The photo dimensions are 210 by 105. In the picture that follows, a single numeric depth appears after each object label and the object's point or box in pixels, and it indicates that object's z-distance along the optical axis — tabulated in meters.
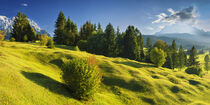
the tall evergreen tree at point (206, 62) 102.77
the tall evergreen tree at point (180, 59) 85.94
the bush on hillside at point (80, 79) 18.73
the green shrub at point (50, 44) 51.49
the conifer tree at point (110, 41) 76.91
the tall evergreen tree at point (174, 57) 79.88
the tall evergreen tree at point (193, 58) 95.00
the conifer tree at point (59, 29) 83.88
